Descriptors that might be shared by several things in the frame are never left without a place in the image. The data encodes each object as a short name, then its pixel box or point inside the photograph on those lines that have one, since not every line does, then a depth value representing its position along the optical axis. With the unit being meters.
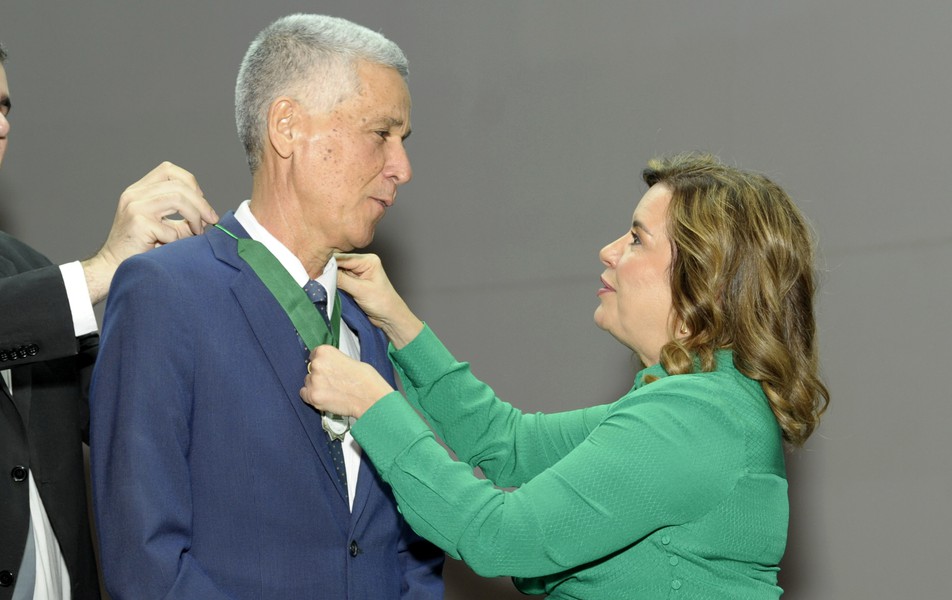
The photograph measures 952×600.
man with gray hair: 3.12
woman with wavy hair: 3.17
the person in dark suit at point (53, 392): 3.35
